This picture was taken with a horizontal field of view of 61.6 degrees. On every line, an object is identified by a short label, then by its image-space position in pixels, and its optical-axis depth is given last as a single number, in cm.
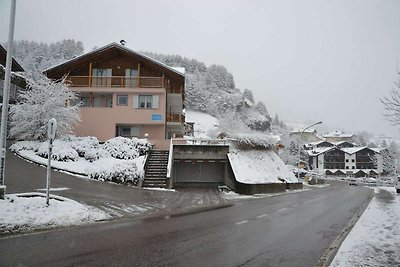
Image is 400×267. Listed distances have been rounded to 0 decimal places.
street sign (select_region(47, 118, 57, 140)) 1145
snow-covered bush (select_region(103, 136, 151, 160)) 2517
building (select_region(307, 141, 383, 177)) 10750
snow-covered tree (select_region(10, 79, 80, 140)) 2575
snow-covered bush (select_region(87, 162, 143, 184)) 2102
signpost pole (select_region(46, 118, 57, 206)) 1139
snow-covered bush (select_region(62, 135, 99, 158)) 2461
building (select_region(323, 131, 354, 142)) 18100
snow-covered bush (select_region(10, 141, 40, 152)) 2386
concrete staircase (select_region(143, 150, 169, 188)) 2262
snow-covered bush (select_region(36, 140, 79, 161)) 2288
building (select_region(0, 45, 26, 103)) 3106
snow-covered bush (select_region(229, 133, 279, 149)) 2936
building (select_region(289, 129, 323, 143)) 18888
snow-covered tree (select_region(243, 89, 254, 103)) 17438
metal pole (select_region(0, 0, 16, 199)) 1041
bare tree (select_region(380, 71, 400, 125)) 1120
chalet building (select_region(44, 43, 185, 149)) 3309
